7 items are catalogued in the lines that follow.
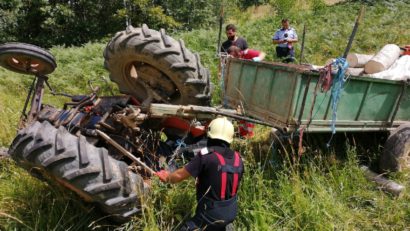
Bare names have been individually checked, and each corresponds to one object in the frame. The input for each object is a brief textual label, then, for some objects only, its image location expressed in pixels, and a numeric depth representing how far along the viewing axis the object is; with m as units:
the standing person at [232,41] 6.74
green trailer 3.57
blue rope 3.49
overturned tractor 2.65
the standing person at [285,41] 8.41
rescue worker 2.88
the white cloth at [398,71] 4.68
